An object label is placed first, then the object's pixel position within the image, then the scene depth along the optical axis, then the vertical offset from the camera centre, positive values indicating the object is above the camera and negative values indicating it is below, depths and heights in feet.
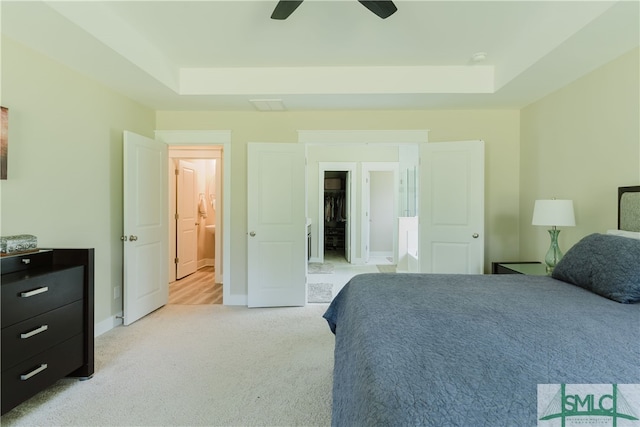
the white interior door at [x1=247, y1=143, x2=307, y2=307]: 11.85 -0.58
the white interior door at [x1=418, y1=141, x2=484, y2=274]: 11.14 +0.17
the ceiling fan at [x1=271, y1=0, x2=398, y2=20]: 5.76 +3.96
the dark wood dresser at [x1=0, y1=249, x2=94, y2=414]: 5.35 -2.15
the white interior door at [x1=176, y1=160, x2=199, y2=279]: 16.31 -0.44
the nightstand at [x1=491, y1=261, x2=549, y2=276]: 9.00 -1.72
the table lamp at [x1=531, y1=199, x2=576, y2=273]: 8.00 -0.13
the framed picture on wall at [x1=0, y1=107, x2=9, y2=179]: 6.43 +1.49
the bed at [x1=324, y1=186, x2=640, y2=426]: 2.45 -1.45
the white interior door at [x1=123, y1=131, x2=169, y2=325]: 9.98 -0.54
